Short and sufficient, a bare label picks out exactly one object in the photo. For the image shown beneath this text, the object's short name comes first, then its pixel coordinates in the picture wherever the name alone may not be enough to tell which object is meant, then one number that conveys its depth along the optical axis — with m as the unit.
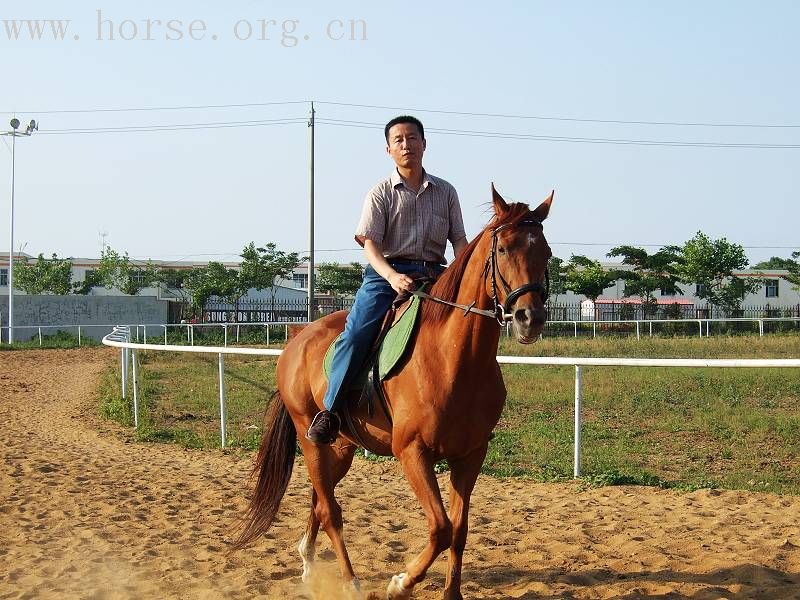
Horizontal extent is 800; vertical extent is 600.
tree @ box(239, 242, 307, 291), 54.31
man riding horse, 5.24
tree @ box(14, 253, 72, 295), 56.41
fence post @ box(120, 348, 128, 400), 15.01
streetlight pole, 37.25
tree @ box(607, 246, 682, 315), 53.00
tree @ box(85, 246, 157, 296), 56.44
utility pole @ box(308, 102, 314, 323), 33.53
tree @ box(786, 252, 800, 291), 55.22
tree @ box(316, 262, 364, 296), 54.53
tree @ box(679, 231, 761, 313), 48.94
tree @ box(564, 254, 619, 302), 52.31
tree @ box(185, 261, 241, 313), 50.00
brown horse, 4.21
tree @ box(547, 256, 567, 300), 52.53
